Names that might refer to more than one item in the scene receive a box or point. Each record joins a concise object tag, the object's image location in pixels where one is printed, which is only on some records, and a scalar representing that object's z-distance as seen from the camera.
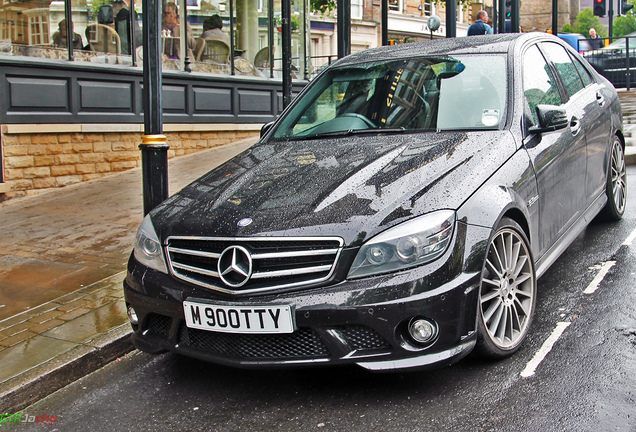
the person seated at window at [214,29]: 13.42
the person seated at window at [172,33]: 12.45
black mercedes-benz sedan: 3.13
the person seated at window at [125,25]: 11.54
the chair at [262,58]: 14.26
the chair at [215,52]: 13.12
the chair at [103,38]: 11.06
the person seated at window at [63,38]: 10.54
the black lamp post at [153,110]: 5.54
